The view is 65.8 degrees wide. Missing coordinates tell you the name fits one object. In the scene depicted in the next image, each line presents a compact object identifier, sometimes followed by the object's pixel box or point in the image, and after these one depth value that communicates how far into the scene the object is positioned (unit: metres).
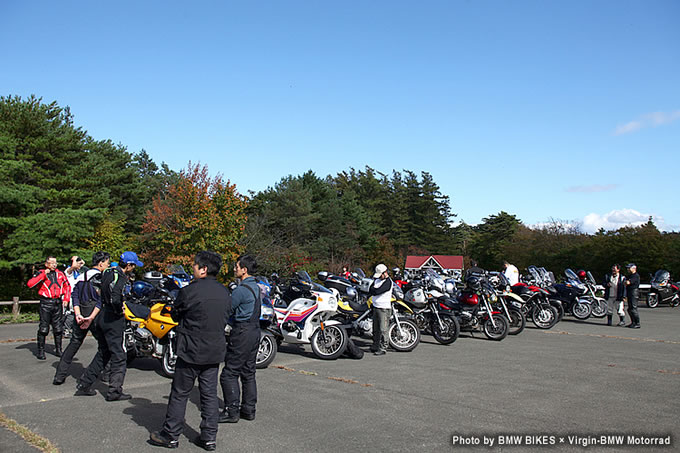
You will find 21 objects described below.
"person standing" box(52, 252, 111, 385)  6.79
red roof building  68.69
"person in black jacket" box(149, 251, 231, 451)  4.66
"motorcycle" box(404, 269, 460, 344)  11.27
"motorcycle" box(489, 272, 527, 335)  12.85
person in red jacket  9.75
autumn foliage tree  31.56
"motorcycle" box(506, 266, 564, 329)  14.26
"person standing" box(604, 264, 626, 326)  15.03
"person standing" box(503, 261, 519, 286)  14.96
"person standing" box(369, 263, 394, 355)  9.97
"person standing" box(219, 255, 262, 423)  5.43
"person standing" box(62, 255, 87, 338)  12.09
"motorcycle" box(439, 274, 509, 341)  11.95
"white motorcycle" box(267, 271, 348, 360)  9.54
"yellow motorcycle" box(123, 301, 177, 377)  7.46
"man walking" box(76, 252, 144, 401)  6.34
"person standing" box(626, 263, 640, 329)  14.46
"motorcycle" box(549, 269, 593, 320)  16.81
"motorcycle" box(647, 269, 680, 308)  21.92
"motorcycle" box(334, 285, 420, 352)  10.32
